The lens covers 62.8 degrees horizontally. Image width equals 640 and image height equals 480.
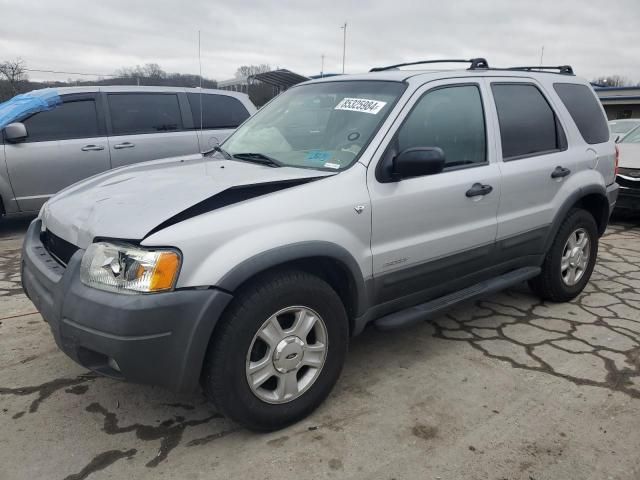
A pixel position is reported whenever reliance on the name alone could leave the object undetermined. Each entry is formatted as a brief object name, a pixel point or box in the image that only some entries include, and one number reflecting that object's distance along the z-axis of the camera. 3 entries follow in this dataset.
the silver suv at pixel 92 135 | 6.12
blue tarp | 6.13
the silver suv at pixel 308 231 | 2.23
